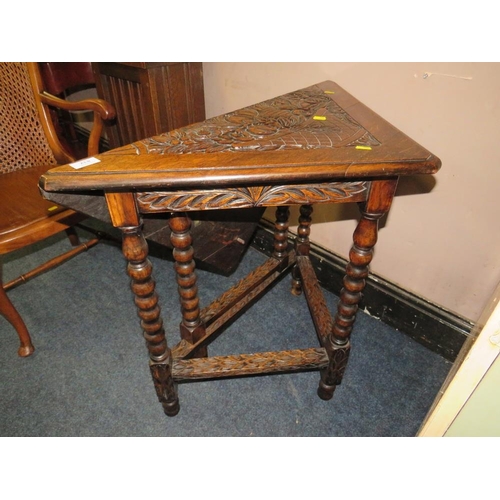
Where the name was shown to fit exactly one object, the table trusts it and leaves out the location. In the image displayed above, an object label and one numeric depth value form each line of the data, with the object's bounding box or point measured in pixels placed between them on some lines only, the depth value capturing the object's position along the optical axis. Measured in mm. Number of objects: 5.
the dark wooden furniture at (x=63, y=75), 2004
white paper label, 828
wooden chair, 1367
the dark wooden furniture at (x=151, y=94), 1681
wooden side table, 814
